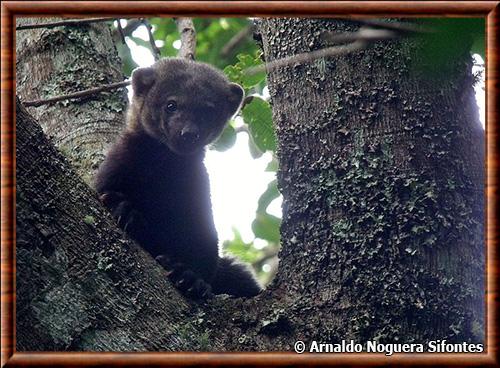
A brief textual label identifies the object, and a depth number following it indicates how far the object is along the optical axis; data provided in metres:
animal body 9.83
